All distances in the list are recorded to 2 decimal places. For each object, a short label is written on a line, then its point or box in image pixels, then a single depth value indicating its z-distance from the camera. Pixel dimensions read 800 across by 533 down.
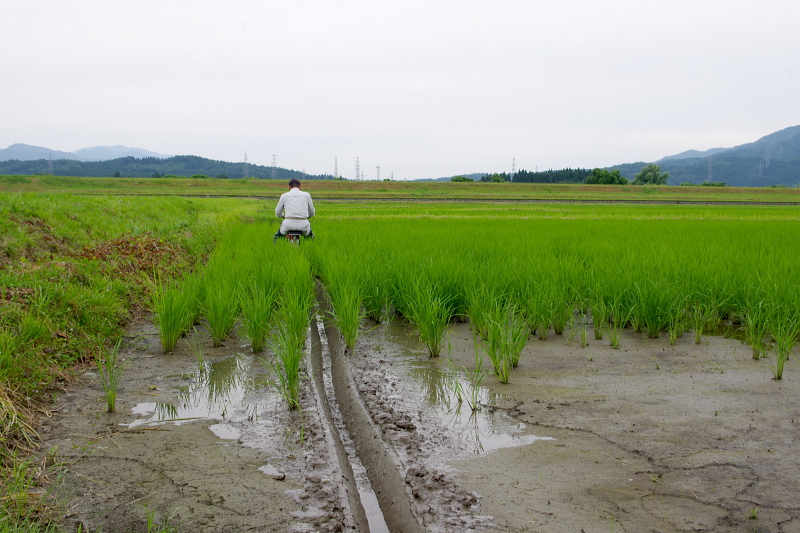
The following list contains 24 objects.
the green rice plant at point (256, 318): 4.06
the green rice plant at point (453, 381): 3.10
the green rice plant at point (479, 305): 4.22
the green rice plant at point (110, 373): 2.89
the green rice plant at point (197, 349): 3.56
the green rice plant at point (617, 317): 4.20
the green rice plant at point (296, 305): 3.84
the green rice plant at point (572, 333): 4.34
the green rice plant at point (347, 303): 4.12
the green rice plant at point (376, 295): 5.10
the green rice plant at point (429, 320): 3.96
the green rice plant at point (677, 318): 4.27
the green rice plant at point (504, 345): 3.36
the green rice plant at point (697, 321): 4.27
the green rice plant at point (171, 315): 4.03
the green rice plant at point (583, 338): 4.19
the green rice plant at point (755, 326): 3.83
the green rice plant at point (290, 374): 2.96
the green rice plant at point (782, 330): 3.42
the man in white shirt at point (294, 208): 8.35
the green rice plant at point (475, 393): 2.97
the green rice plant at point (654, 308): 4.42
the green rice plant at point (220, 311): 4.19
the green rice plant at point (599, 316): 4.43
